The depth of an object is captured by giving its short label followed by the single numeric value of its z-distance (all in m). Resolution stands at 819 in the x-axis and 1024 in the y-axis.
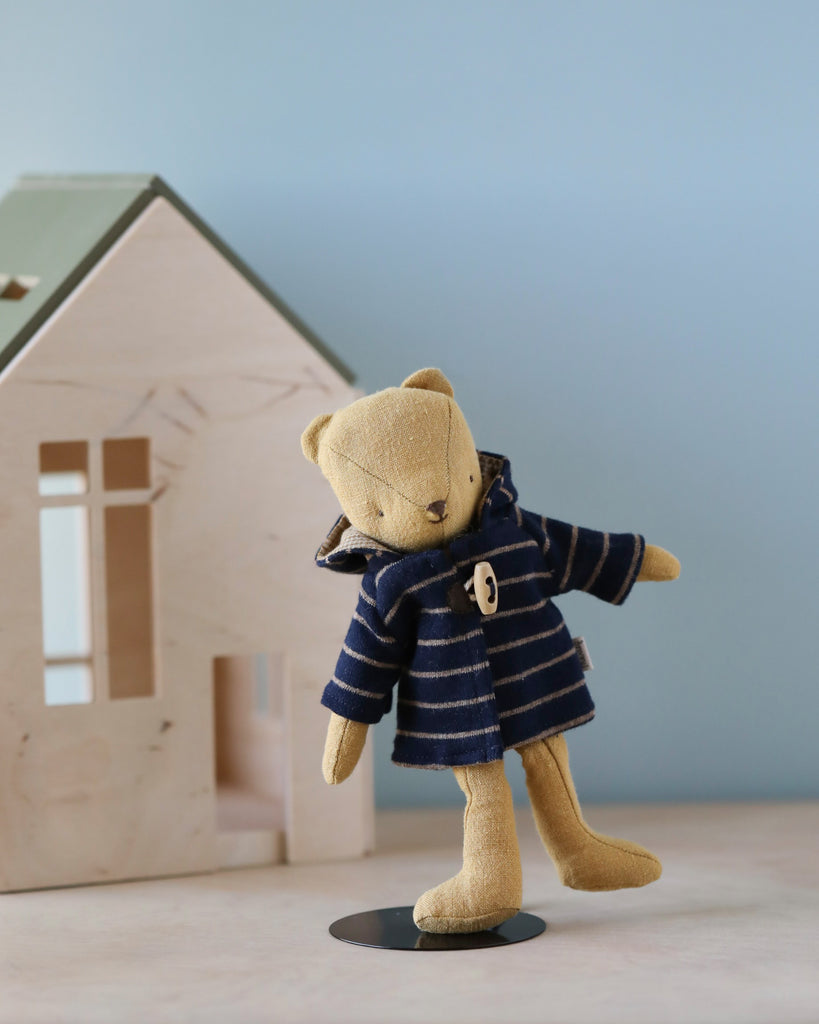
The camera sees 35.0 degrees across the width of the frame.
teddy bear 1.15
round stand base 1.14
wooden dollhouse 1.36
